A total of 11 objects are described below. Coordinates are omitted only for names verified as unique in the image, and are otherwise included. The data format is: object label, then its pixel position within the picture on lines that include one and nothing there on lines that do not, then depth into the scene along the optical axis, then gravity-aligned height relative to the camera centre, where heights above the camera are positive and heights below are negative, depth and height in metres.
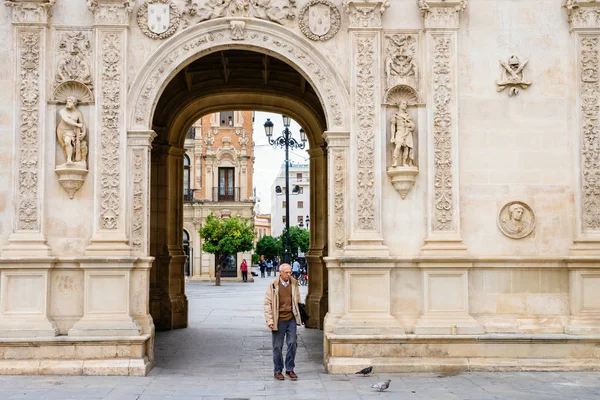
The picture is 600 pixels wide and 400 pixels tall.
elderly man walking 12.11 -1.38
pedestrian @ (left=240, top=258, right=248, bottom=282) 54.72 -2.76
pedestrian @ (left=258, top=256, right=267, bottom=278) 71.36 -3.54
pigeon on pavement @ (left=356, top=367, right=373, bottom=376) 12.02 -2.24
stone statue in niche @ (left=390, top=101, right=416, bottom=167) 12.93 +1.59
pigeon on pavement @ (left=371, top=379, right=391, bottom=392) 10.82 -2.23
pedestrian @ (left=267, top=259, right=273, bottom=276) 74.67 -3.65
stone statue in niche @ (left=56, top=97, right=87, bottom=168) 12.71 +1.67
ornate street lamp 25.03 +3.52
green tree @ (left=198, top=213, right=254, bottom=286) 51.25 -0.43
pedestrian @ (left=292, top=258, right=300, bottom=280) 45.02 -2.39
